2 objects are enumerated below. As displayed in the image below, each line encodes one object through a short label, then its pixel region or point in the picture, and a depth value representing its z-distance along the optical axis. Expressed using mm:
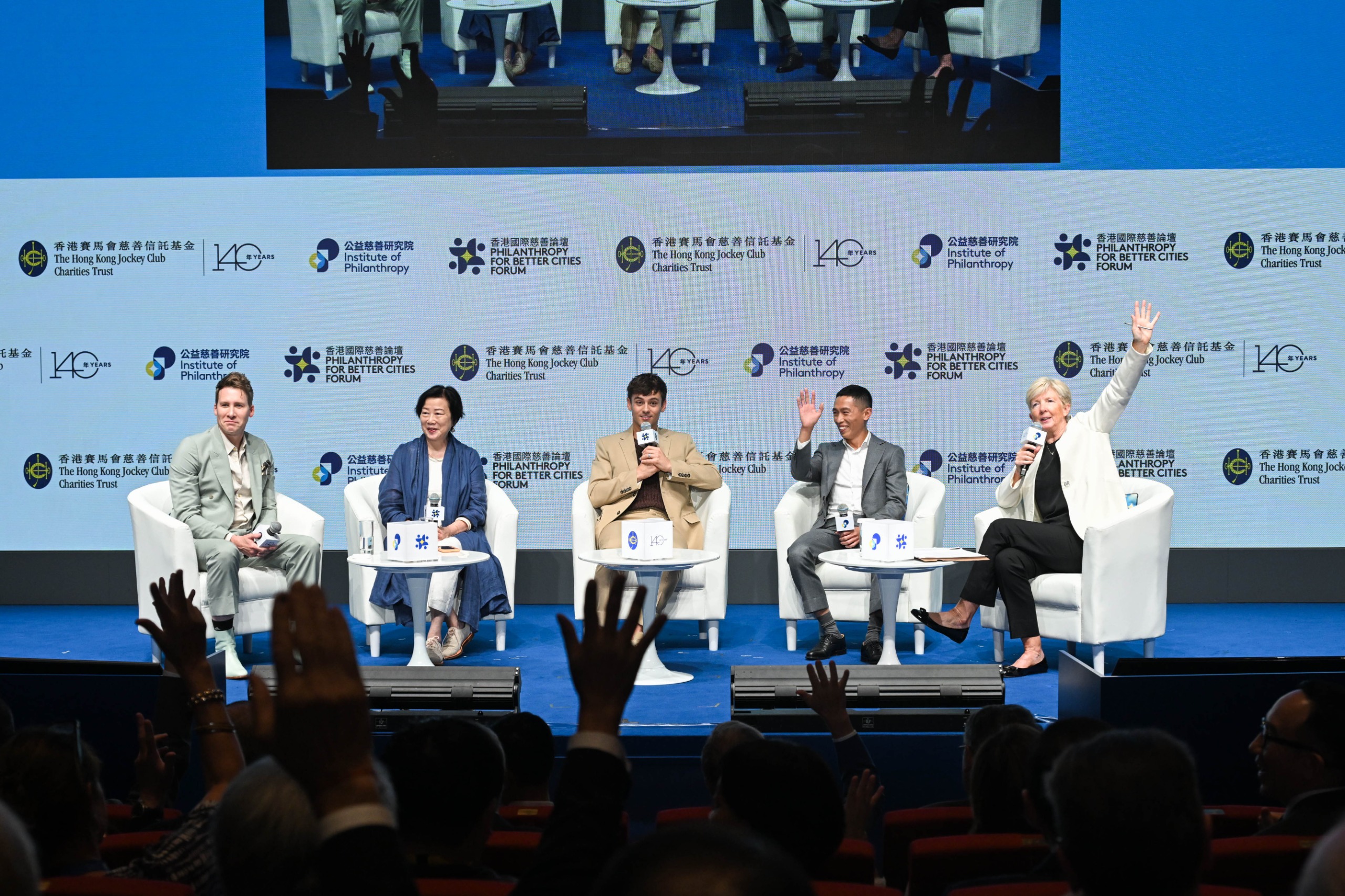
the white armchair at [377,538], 5984
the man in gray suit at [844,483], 5934
